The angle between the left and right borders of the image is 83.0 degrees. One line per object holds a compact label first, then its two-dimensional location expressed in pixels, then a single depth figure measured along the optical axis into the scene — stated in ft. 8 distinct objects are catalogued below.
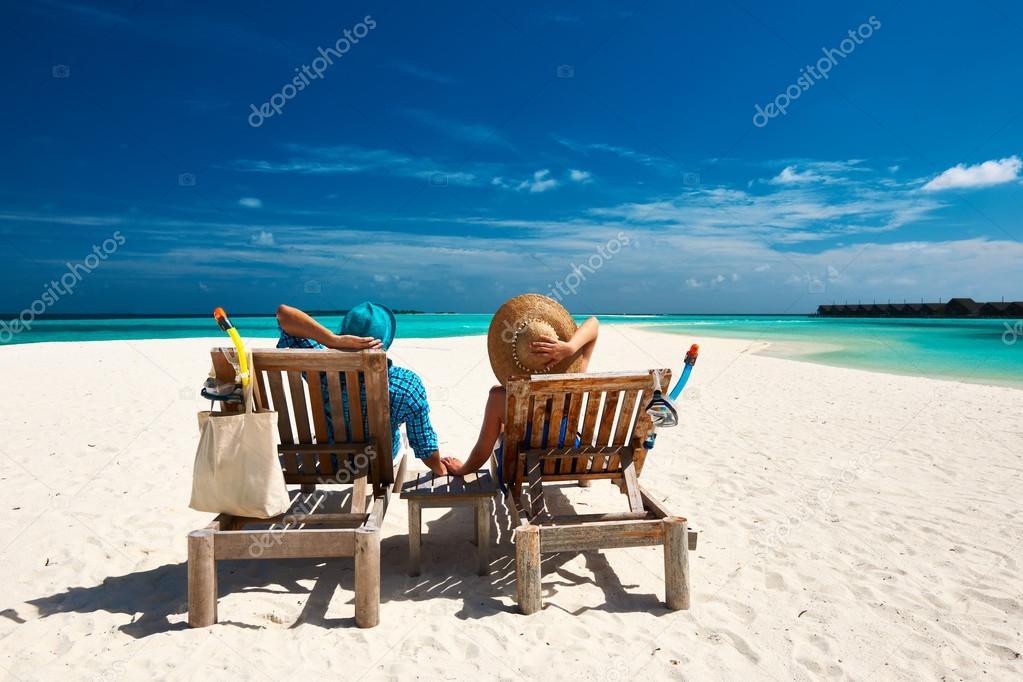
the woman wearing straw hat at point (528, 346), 11.88
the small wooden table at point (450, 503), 11.37
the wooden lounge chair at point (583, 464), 10.14
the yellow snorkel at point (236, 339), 8.35
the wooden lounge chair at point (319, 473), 9.39
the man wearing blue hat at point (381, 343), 10.69
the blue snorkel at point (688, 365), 10.11
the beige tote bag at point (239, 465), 9.24
